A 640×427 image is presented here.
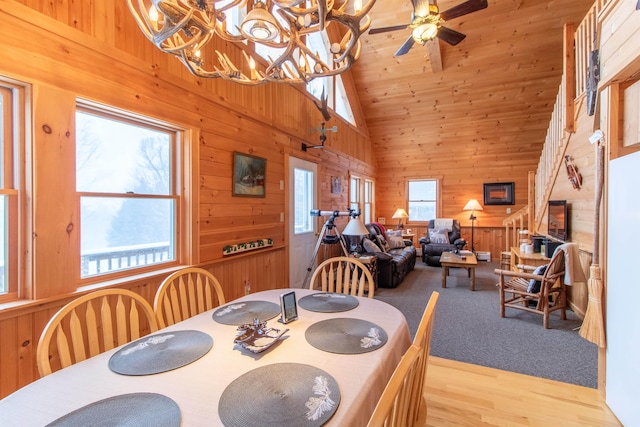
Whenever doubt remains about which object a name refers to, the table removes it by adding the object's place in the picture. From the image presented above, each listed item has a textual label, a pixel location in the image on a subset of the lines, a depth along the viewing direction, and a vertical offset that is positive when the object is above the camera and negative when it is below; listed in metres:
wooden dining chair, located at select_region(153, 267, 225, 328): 1.65 -0.54
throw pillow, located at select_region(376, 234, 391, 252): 5.43 -0.62
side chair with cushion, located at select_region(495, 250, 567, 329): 3.06 -0.88
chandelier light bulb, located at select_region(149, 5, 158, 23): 1.18 +0.80
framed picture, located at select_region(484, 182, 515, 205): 6.79 +0.41
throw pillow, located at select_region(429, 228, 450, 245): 6.51 -0.59
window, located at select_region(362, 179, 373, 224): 7.32 +0.23
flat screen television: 3.77 -0.13
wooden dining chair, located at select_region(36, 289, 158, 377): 1.14 -0.54
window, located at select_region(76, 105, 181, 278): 1.94 +0.15
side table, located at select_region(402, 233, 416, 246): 7.10 -0.61
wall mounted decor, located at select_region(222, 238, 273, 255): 2.94 -0.39
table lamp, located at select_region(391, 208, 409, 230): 7.46 -0.11
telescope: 3.84 -0.03
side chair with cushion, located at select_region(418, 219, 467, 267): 6.33 -0.70
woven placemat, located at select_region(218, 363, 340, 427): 0.82 -0.58
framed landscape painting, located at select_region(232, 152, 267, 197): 3.05 +0.40
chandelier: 1.12 +0.78
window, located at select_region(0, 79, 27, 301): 1.58 +0.16
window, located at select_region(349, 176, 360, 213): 6.50 +0.41
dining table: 0.85 -0.58
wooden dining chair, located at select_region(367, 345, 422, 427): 0.59 -0.41
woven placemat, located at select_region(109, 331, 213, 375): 1.09 -0.58
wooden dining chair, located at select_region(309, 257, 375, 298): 2.09 -0.51
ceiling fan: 2.49 +1.72
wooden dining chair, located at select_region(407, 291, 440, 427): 0.91 -0.53
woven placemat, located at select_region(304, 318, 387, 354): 1.24 -0.57
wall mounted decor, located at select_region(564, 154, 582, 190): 3.48 +0.45
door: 4.09 -0.11
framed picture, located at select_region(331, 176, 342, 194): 5.38 +0.50
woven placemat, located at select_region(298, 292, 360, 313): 1.72 -0.57
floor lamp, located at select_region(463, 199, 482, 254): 6.64 +0.09
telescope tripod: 4.06 -0.45
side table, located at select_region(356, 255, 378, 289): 4.32 -0.80
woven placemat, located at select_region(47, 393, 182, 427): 0.81 -0.59
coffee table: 4.46 -0.80
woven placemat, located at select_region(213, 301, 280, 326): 1.55 -0.57
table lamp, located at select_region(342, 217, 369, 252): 3.11 -0.19
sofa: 4.67 -0.78
